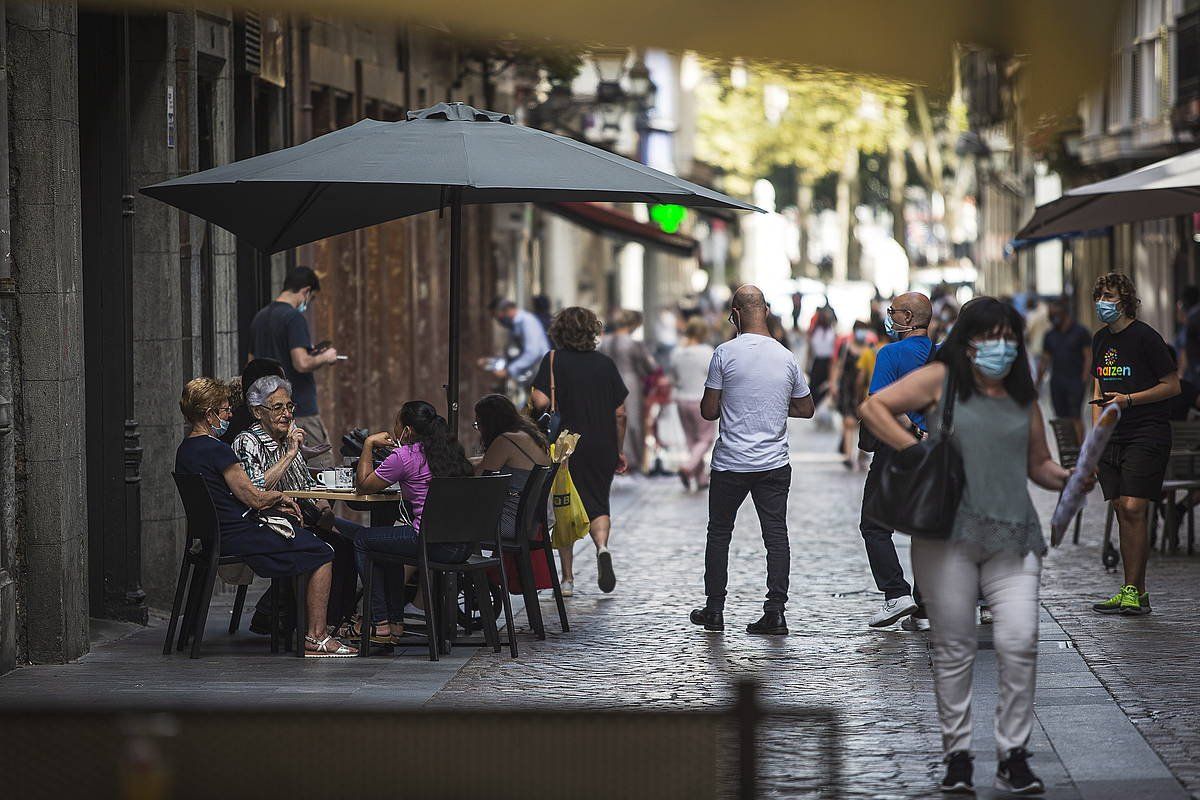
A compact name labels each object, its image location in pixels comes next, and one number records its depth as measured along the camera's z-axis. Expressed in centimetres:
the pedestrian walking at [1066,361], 4162
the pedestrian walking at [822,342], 4928
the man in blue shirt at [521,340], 4066
